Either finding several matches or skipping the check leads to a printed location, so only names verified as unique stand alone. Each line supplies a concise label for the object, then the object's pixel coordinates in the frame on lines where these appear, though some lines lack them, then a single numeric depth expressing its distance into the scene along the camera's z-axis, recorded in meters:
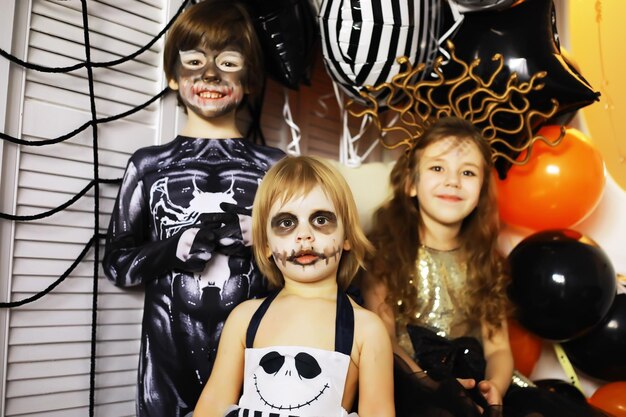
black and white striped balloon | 1.76
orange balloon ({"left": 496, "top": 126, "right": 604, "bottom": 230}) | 1.91
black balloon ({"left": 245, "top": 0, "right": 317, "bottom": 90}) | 1.79
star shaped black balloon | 1.81
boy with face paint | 1.53
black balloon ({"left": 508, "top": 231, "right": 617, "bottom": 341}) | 1.77
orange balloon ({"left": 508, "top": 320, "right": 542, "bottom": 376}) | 1.96
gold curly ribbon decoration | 1.82
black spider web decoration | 1.50
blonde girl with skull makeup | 1.24
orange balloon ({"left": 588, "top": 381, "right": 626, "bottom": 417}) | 1.77
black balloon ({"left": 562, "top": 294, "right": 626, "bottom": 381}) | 1.87
